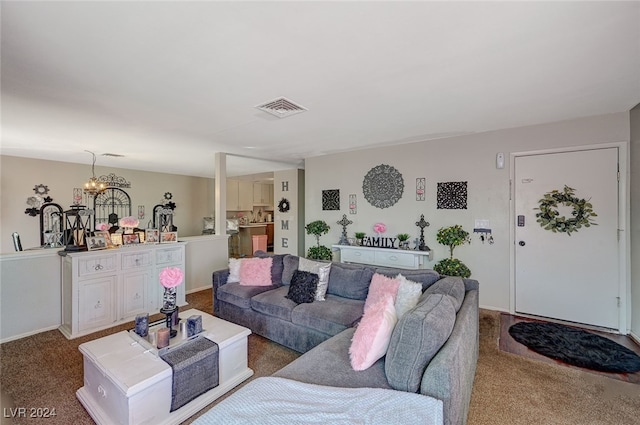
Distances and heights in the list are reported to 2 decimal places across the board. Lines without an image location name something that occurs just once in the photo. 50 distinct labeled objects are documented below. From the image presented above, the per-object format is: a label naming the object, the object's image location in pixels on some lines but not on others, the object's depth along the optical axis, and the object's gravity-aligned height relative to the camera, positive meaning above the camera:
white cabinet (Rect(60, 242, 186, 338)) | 3.02 -0.88
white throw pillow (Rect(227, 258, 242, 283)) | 3.38 -0.73
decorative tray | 1.86 -0.93
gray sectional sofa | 1.35 -0.87
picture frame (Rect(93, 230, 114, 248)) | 3.39 -0.28
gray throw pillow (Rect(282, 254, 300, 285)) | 3.26 -0.68
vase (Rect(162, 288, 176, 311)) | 2.13 -0.69
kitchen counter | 8.22 -0.77
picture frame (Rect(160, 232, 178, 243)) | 3.93 -0.35
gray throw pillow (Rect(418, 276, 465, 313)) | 2.02 -0.60
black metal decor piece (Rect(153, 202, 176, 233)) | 4.15 -0.13
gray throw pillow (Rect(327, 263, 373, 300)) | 2.77 -0.72
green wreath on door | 3.16 -0.03
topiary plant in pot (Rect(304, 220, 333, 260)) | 4.84 -0.62
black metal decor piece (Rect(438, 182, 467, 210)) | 3.85 +0.23
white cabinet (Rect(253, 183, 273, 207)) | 9.22 +0.64
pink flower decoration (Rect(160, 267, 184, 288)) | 2.09 -0.50
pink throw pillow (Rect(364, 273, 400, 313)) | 2.27 -0.66
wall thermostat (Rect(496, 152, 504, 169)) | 3.57 +0.68
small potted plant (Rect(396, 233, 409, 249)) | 4.20 -0.46
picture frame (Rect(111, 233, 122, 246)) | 3.54 -0.34
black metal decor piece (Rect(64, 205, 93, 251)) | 3.21 -0.23
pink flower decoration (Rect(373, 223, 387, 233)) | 4.37 -0.26
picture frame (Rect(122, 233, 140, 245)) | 3.60 -0.34
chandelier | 5.07 +0.51
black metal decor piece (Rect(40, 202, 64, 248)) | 5.64 -0.09
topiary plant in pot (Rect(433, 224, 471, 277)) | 3.52 -0.46
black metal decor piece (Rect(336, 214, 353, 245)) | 4.77 -0.28
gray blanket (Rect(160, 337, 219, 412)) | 1.76 -1.06
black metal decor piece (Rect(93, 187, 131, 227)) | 6.68 +0.20
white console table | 3.98 -0.70
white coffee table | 1.59 -1.08
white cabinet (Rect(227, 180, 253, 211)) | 8.32 +0.55
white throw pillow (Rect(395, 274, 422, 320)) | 2.06 -0.66
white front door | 3.05 -0.43
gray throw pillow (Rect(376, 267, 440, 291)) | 2.46 -0.60
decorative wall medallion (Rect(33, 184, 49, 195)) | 5.59 +0.51
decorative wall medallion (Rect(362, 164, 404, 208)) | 4.41 +0.43
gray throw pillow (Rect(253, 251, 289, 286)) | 3.32 -0.70
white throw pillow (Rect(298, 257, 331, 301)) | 2.82 -0.64
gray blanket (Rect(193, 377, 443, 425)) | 1.11 -0.85
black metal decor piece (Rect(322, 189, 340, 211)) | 5.05 +0.23
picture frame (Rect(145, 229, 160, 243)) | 3.82 -0.32
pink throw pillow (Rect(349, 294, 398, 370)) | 1.55 -0.74
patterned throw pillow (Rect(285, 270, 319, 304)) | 2.75 -0.78
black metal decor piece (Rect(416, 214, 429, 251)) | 4.05 -0.25
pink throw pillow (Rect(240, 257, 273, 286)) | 3.25 -0.72
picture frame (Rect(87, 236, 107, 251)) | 3.22 -0.36
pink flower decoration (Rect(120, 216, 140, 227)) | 3.58 -0.12
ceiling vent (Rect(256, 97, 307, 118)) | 2.59 +1.06
